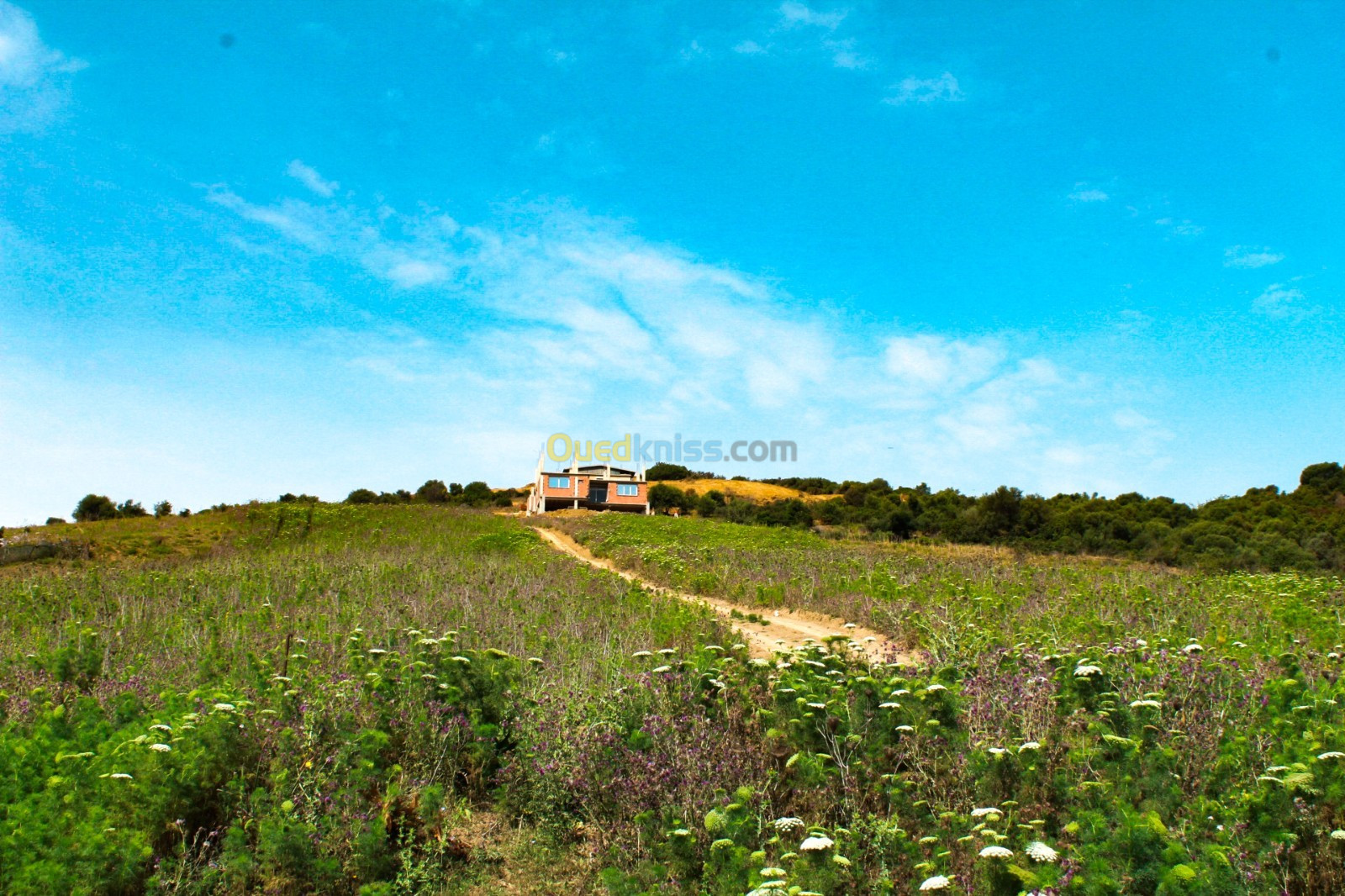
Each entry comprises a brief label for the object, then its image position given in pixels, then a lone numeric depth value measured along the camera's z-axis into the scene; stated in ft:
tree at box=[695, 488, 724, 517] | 184.14
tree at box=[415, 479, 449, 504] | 191.57
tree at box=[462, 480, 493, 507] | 207.28
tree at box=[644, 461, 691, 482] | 276.21
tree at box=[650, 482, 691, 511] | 195.52
